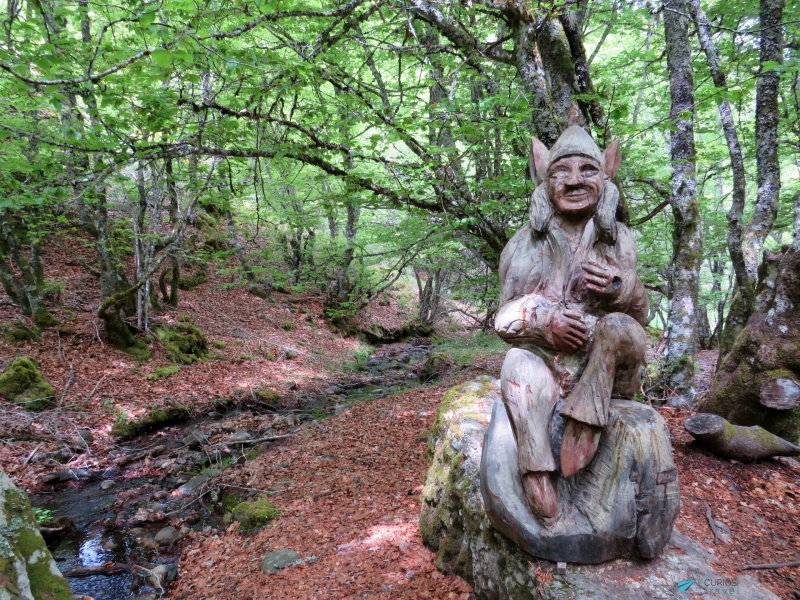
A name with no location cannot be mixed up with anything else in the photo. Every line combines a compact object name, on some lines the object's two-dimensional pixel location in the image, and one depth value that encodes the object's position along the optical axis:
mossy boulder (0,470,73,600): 2.52
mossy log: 3.81
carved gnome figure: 2.46
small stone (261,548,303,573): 3.88
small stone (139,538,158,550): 4.64
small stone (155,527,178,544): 4.72
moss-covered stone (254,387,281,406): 8.96
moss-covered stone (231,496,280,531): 4.75
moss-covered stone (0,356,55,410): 6.79
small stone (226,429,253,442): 7.07
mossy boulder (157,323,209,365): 9.62
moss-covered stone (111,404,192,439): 7.01
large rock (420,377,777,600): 2.35
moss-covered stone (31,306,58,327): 8.62
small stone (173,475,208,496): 5.62
